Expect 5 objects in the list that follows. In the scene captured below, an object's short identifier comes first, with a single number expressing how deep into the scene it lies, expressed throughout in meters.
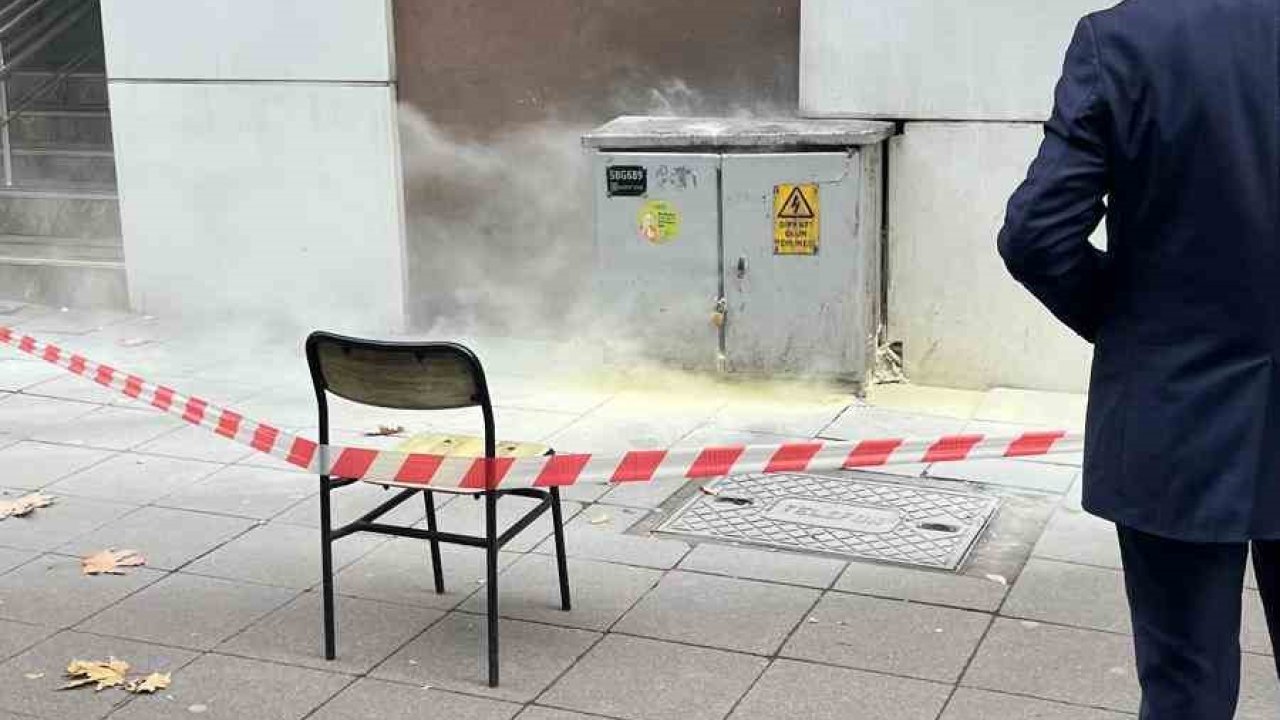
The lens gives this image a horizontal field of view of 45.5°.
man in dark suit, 2.83
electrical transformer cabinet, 7.45
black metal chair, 4.29
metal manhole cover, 5.55
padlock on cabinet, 7.73
